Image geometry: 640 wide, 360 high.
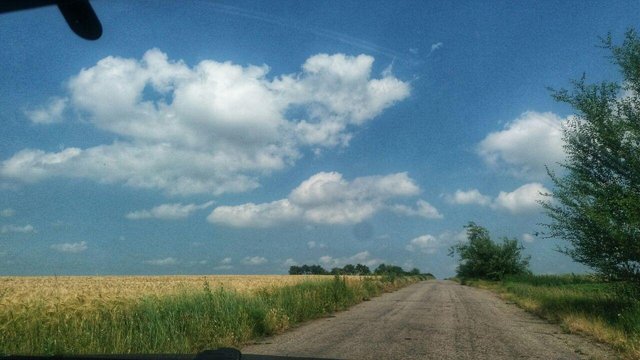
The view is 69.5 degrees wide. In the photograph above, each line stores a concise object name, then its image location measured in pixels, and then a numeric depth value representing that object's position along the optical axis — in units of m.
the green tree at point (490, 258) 57.25
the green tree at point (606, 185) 12.92
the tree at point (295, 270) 129.38
